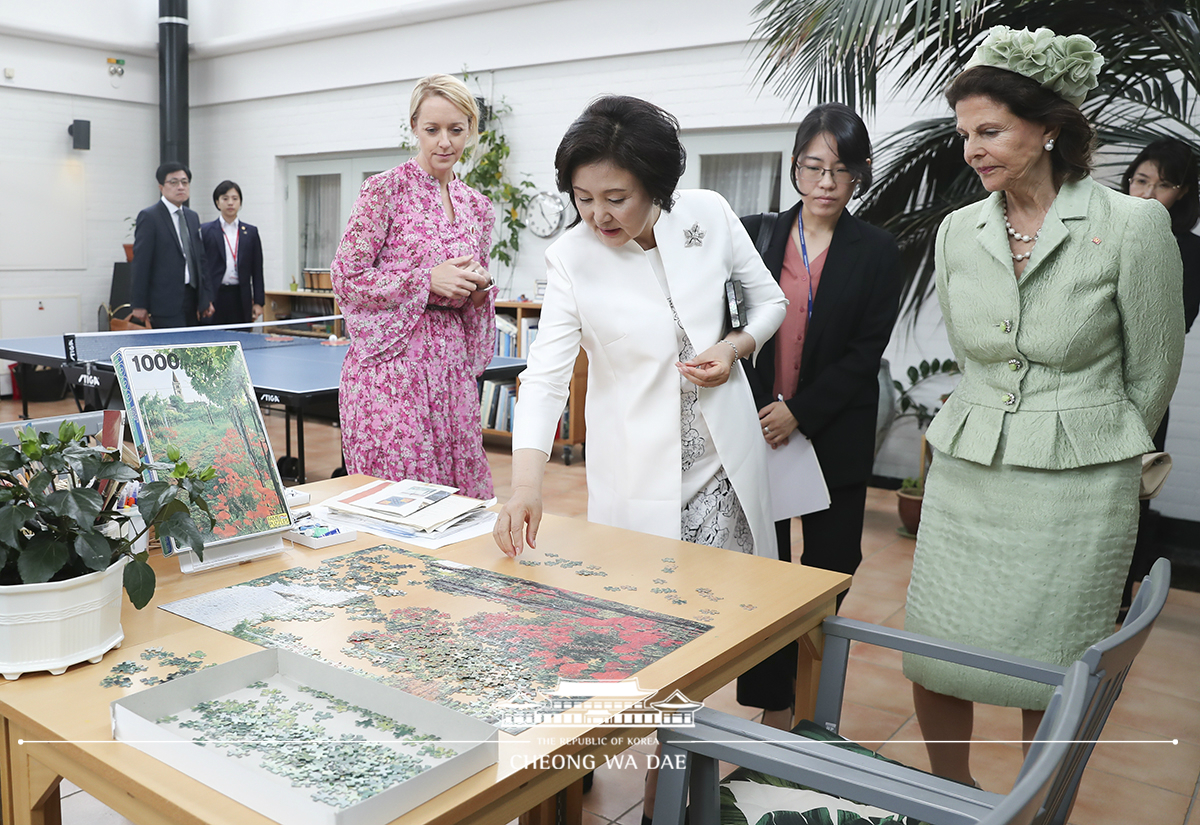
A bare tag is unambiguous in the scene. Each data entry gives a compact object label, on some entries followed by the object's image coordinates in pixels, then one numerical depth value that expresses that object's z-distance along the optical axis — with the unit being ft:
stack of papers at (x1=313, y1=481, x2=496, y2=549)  6.25
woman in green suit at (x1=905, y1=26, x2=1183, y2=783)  5.80
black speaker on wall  28.89
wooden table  3.28
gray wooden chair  3.67
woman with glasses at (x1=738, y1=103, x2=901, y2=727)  7.95
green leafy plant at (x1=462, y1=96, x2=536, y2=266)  23.77
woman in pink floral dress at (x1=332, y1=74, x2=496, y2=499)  9.33
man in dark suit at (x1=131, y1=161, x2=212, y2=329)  21.45
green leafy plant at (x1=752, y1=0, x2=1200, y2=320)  11.10
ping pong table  12.76
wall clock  23.43
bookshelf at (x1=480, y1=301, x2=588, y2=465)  21.48
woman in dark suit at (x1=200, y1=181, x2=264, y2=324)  23.89
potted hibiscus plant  3.96
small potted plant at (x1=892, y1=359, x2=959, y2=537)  16.97
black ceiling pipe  29.63
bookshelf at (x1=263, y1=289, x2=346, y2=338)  27.53
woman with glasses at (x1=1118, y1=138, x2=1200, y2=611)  11.76
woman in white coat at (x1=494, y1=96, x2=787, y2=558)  6.10
